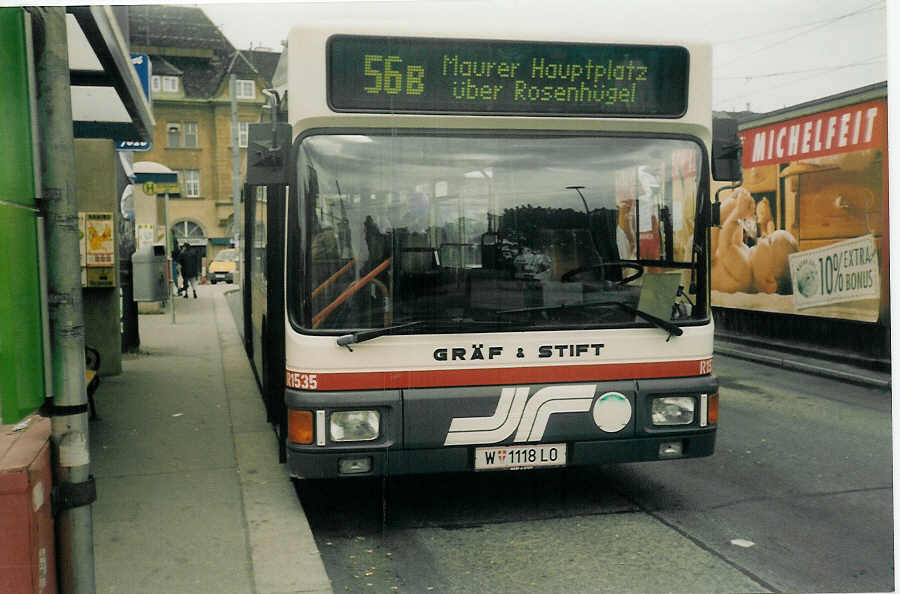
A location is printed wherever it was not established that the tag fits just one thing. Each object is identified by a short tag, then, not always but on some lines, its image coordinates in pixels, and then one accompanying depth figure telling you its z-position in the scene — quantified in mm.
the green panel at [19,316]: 2844
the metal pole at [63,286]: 2994
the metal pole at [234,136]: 12705
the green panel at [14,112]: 2865
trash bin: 11695
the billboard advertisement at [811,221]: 11750
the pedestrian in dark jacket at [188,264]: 24859
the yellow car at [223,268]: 39312
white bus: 4664
